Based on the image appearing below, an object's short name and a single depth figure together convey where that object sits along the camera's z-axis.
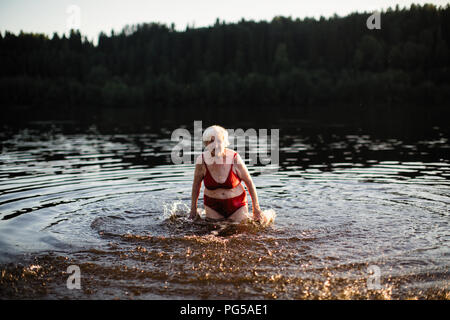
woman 7.37
